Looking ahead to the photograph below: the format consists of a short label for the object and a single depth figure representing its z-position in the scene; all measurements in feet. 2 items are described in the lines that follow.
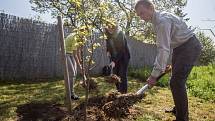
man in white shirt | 6.70
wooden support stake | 7.79
